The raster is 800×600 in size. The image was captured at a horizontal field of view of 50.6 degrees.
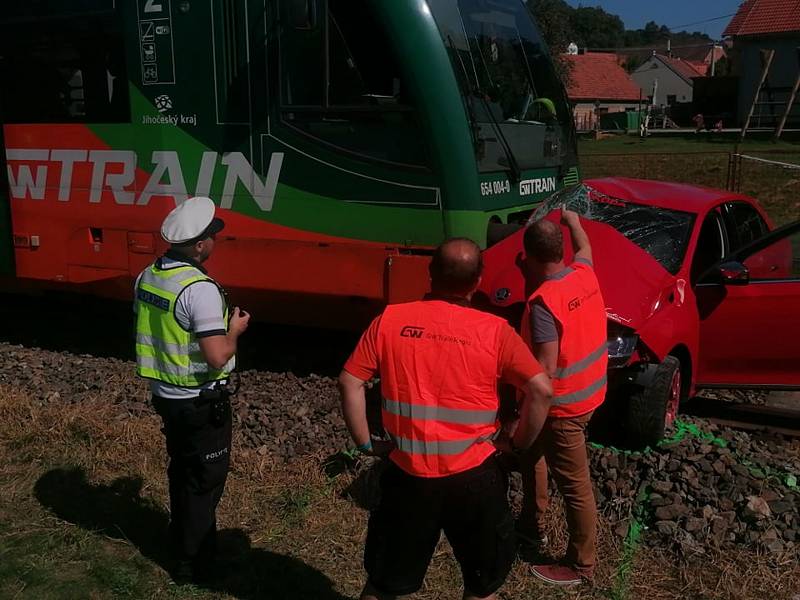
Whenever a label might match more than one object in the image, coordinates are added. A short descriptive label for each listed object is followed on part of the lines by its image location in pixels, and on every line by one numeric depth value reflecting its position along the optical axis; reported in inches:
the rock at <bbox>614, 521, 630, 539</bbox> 164.4
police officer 138.5
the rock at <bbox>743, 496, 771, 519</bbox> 162.1
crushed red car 196.5
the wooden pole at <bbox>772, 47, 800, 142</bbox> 1080.2
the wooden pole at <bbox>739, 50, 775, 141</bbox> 1082.8
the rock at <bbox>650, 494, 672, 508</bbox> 169.3
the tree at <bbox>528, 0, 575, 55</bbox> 1844.2
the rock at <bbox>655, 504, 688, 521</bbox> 165.3
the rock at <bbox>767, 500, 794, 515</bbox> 164.2
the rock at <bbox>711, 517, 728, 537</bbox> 159.3
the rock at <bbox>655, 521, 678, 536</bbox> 161.9
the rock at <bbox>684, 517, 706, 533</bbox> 161.2
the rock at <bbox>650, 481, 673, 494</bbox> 172.4
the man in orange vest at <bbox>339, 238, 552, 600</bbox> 107.0
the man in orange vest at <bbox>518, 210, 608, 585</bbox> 136.2
